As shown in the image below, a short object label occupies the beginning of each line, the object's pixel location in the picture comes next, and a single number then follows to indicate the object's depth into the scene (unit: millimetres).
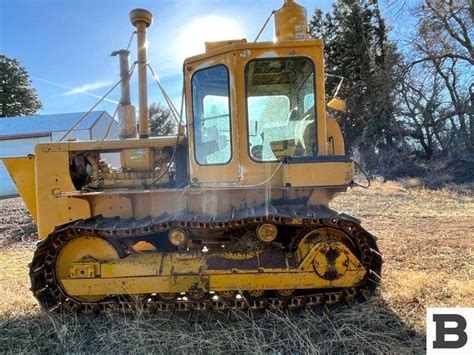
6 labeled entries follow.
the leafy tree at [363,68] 23125
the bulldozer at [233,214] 3756
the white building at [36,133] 22547
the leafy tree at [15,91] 39625
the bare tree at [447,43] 19828
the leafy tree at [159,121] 27562
